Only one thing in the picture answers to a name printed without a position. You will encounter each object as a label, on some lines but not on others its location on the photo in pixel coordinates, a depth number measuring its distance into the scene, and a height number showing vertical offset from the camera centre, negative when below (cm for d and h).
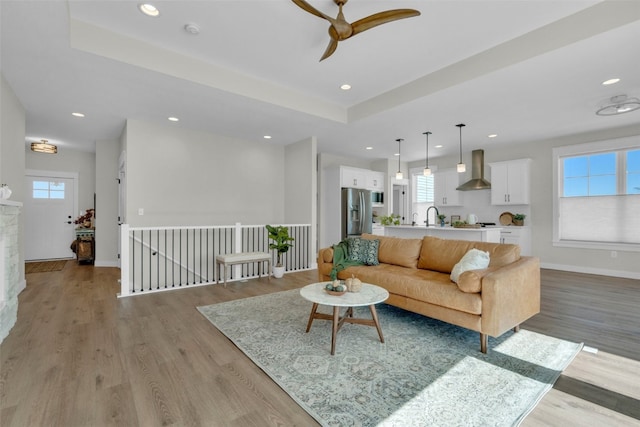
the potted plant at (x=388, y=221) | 602 -18
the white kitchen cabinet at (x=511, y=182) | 648 +69
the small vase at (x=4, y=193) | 274 +18
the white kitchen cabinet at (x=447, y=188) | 772 +66
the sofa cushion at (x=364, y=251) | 396 -53
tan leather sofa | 249 -70
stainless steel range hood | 689 +89
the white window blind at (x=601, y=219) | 541 -12
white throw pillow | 285 -49
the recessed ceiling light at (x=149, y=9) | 263 +185
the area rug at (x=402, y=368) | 176 -118
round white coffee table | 248 -75
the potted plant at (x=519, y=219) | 652 -15
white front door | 705 -10
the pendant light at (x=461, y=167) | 545 +84
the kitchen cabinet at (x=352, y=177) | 716 +88
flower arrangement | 714 -20
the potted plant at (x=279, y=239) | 524 -48
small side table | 671 -76
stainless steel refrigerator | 706 +1
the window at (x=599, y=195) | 540 +34
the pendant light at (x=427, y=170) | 576 +84
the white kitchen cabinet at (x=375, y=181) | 786 +87
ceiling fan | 232 +157
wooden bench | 465 -76
